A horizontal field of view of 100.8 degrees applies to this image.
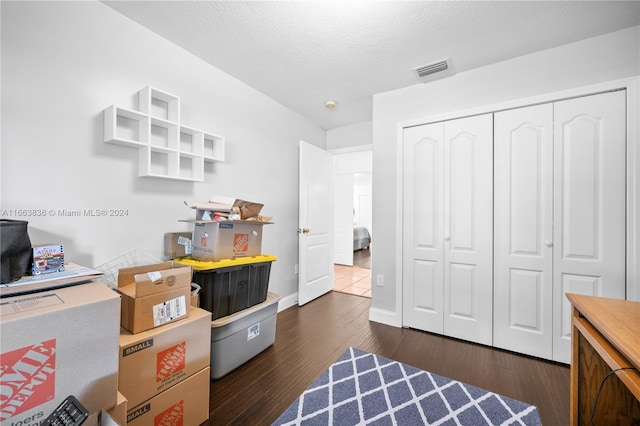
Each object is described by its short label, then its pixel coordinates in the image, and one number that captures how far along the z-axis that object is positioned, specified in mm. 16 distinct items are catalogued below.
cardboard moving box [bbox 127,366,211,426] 1231
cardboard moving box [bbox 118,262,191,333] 1294
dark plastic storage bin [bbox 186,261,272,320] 1799
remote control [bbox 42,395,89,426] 744
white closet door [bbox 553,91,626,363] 1892
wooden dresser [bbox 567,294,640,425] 974
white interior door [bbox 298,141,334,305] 3301
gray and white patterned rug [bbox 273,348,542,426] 1466
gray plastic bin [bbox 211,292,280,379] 1801
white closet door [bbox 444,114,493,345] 2322
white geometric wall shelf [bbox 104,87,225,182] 1709
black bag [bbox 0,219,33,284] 1052
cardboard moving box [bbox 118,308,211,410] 1191
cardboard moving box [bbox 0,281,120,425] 722
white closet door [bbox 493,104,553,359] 2104
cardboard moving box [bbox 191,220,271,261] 1862
